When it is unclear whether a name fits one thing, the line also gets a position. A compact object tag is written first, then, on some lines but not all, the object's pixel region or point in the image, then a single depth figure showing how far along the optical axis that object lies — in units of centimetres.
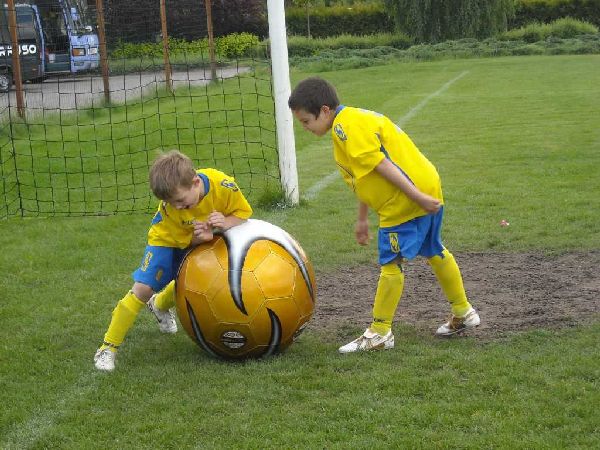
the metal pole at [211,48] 1575
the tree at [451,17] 3572
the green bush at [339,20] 4488
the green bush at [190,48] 1583
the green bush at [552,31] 3719
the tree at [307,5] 4250
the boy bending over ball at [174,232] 495
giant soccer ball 482
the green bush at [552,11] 4384
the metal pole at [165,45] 1630
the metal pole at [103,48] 1439
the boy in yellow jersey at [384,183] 485
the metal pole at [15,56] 1283
